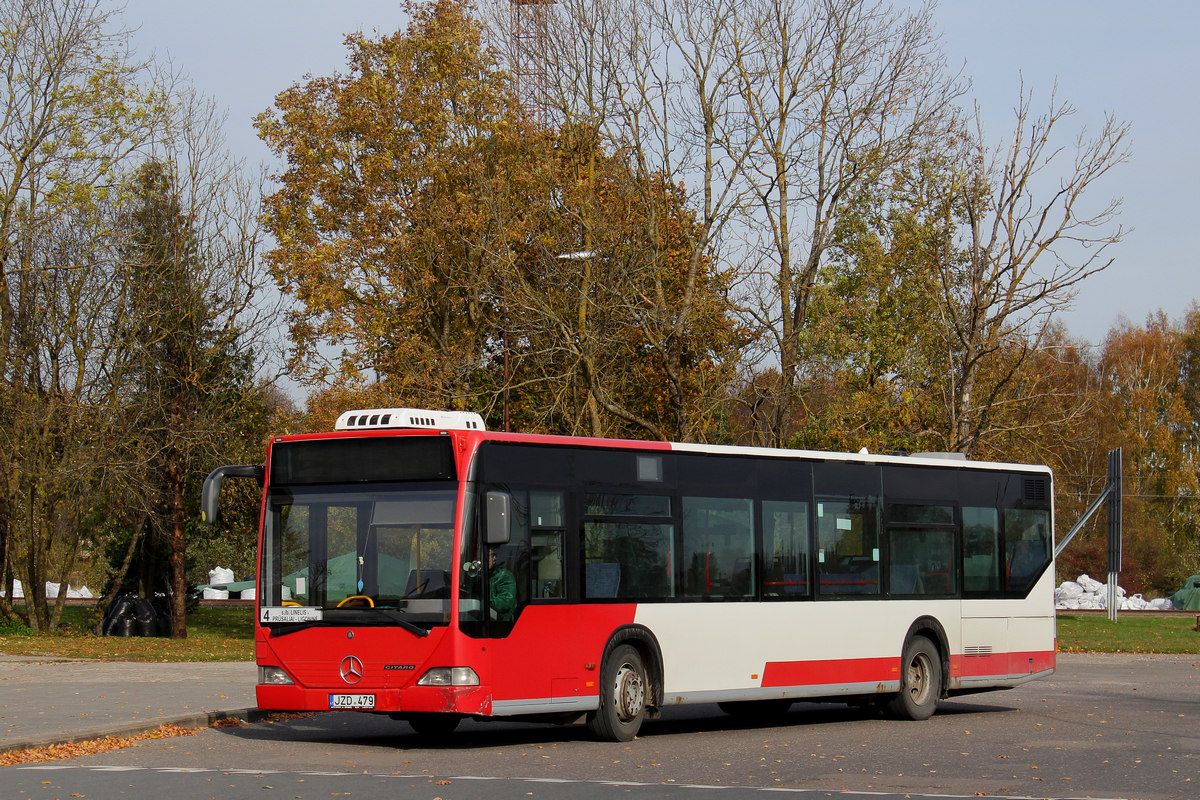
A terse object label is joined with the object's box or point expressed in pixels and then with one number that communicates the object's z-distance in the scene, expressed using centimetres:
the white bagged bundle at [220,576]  8319
